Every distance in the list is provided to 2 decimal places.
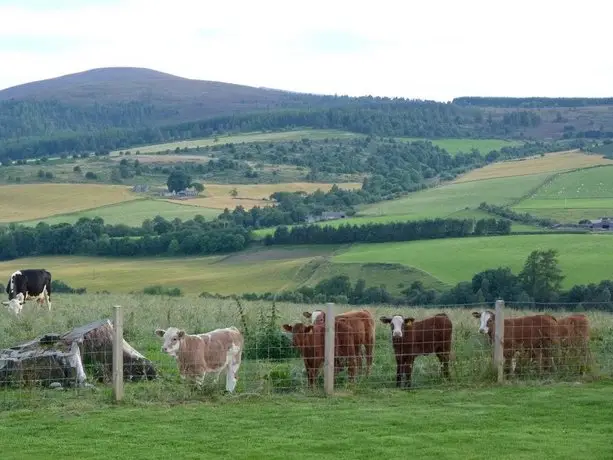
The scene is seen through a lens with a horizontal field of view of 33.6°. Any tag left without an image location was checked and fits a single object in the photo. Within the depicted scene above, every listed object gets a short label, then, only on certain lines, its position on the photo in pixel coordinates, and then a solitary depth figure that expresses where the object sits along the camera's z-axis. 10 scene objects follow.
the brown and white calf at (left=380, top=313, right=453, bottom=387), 16.92
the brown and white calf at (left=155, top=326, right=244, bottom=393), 15.81
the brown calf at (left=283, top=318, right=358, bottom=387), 16.17
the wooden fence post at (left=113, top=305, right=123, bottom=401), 14.54
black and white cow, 29.86
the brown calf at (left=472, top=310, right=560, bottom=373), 17.20
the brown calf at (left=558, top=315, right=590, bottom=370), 17.39
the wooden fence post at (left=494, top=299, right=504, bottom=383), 16.59
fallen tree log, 15.68
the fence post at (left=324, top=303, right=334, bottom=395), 15.48
